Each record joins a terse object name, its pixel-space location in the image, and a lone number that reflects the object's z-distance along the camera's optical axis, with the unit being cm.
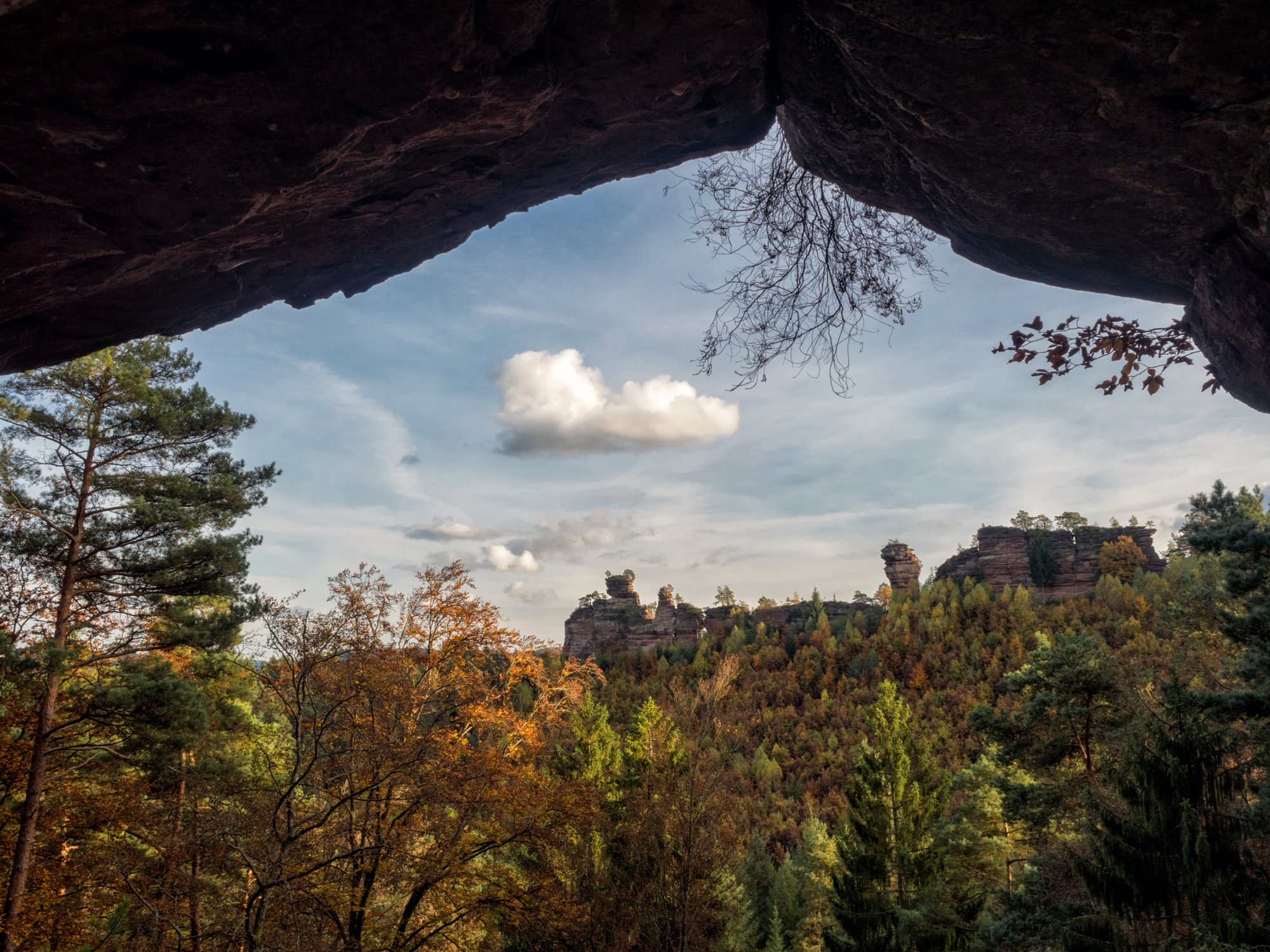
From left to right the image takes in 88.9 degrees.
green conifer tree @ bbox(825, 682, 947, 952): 1725
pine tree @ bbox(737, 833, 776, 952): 2312
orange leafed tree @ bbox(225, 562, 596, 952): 952
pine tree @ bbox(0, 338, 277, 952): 1018
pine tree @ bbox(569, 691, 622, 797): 2019
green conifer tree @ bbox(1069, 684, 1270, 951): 728
